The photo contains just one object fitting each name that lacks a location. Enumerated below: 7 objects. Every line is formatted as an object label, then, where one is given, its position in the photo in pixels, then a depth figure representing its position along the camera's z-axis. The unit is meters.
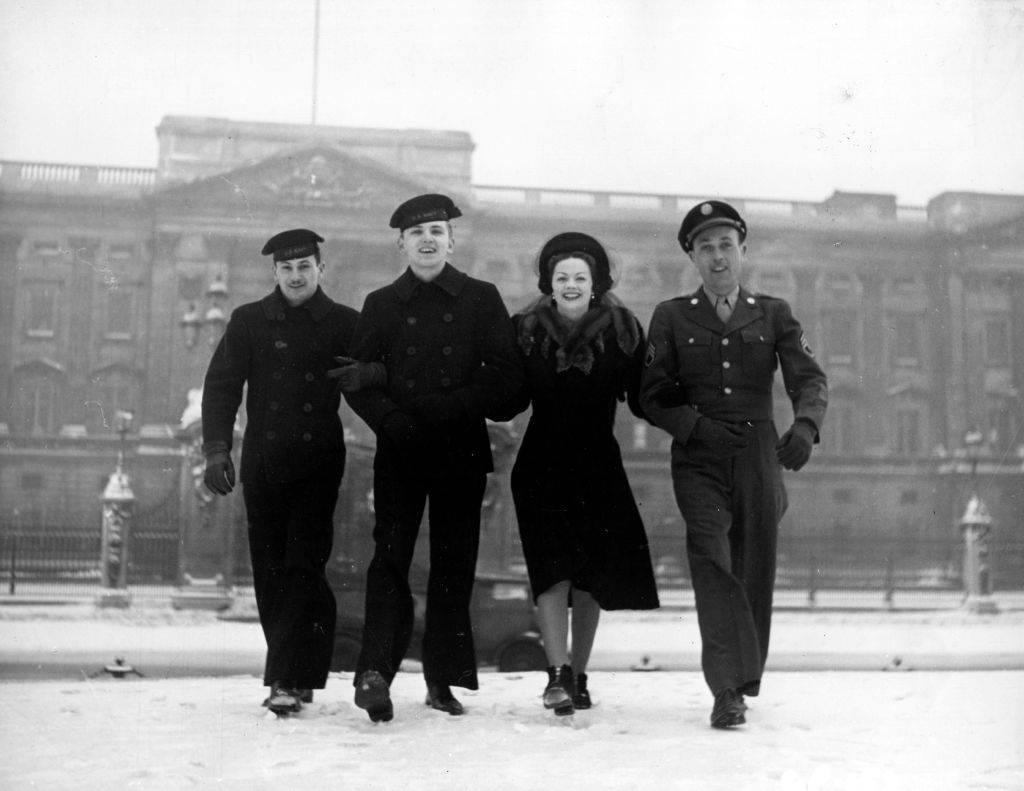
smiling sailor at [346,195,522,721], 4.41
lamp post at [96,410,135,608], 15.22
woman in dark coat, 4.50
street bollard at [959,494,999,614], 16.98
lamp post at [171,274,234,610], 13.04
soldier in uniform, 4.30
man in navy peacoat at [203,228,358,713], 4.48
